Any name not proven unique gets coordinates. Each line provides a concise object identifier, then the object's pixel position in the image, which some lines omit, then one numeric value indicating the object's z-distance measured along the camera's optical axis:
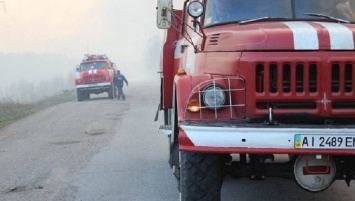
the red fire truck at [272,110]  4.55
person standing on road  26.28
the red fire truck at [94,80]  27.91
